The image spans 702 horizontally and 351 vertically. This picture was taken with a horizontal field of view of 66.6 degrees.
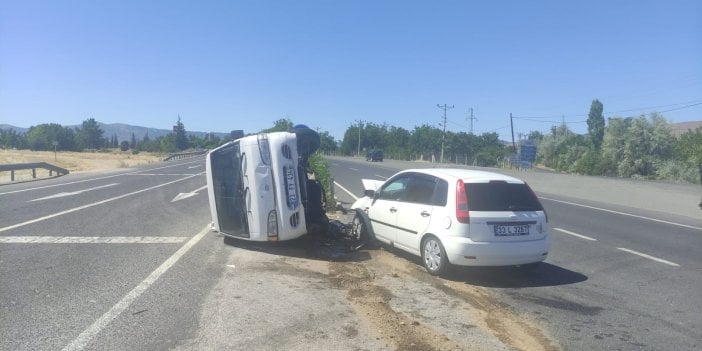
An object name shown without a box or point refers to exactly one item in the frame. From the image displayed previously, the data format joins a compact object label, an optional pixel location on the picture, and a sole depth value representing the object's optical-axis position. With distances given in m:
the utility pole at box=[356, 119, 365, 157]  117.83
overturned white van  8.11
